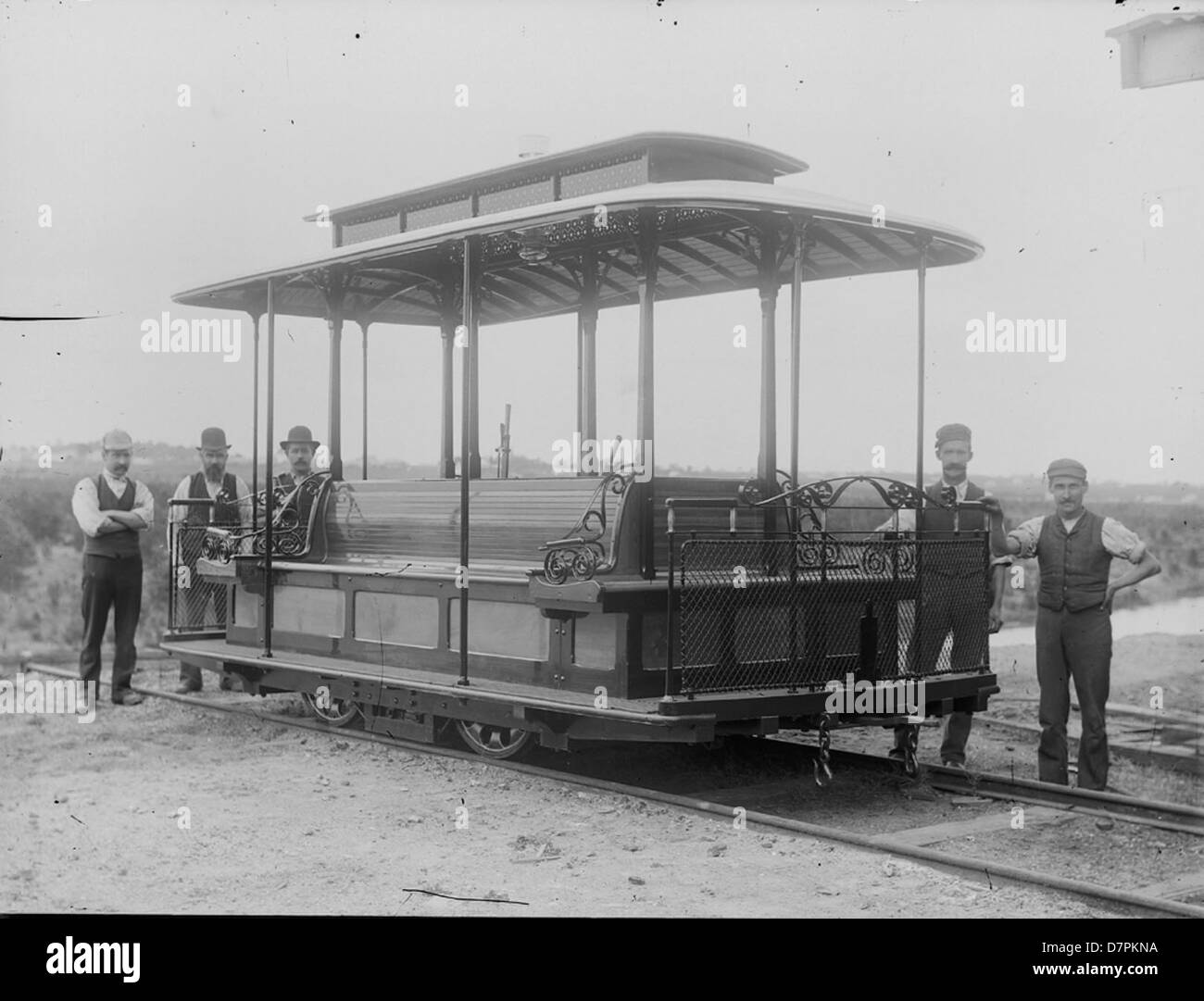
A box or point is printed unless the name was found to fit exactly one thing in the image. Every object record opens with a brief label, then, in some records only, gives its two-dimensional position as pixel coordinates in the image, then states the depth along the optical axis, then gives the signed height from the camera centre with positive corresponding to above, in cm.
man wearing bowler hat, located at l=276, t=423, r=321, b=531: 1162 +11
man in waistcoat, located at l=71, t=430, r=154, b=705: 1113 -71
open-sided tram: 746 -48
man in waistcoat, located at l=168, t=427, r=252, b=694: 1211 -45
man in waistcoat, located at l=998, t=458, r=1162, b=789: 785 -76
